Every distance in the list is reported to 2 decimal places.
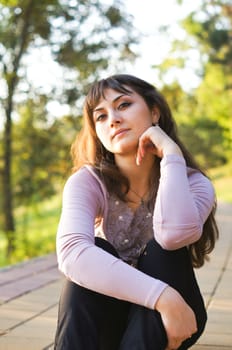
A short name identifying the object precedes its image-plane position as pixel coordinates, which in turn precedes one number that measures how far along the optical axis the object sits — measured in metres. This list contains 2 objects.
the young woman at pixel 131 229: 1.97
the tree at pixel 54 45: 10.04
